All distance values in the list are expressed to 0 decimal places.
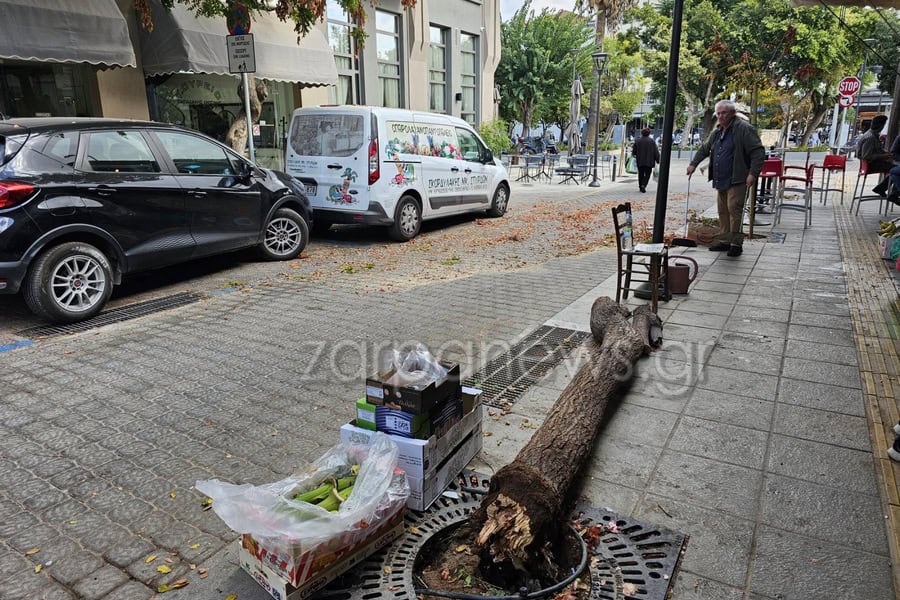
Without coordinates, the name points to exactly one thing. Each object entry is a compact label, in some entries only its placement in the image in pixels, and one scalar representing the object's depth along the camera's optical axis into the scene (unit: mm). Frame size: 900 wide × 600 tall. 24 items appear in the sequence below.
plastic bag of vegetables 2314
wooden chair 5844
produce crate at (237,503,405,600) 2303
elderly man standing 8172
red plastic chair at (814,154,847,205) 12704
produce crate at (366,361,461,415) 2873
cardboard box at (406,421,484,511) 2947
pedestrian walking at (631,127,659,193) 17534
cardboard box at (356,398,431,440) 2920
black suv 5629
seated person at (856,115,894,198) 12375
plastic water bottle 6070
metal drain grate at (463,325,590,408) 4414
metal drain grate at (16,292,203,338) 5707
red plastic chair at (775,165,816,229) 10985
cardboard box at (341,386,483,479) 2908
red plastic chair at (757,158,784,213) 10992
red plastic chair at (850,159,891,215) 12539
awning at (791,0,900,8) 8773
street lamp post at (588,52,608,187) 20938
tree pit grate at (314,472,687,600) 2463
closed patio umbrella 28500
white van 9594
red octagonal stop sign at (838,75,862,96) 21641
